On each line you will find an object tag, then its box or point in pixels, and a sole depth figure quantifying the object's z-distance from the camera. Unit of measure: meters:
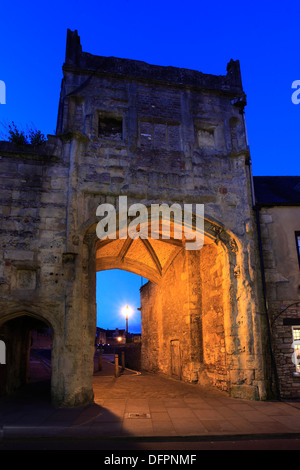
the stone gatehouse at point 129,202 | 8.76
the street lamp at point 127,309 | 25.30
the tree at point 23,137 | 10.19
